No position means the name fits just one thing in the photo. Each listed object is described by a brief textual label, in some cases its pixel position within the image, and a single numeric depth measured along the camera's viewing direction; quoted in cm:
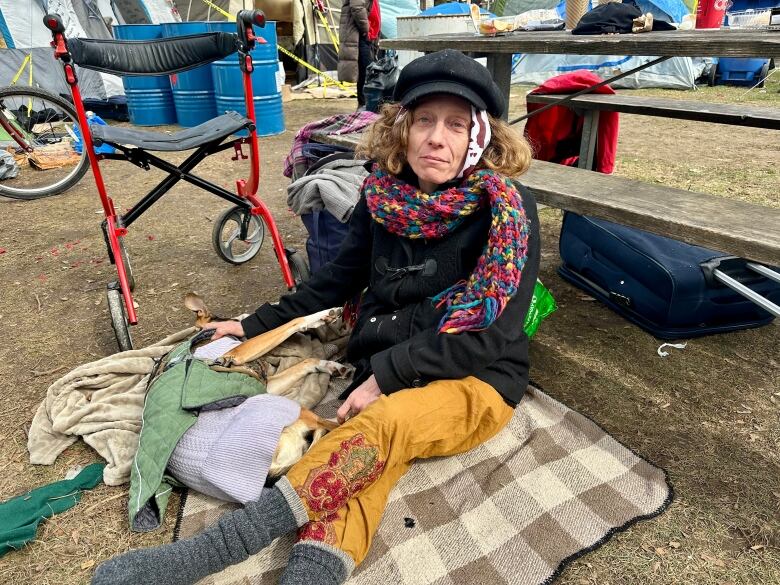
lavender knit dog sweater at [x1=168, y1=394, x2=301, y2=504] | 173
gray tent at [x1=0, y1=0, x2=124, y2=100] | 745
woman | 151
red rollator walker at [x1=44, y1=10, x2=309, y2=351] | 255
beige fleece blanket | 202
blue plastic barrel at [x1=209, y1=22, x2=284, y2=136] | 664
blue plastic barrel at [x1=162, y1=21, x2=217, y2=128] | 704
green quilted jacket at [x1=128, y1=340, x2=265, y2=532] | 178
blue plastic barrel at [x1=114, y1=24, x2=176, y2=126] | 735
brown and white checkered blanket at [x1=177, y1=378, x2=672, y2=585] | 161
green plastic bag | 251
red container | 319
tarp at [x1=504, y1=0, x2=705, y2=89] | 1030
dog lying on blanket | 179
